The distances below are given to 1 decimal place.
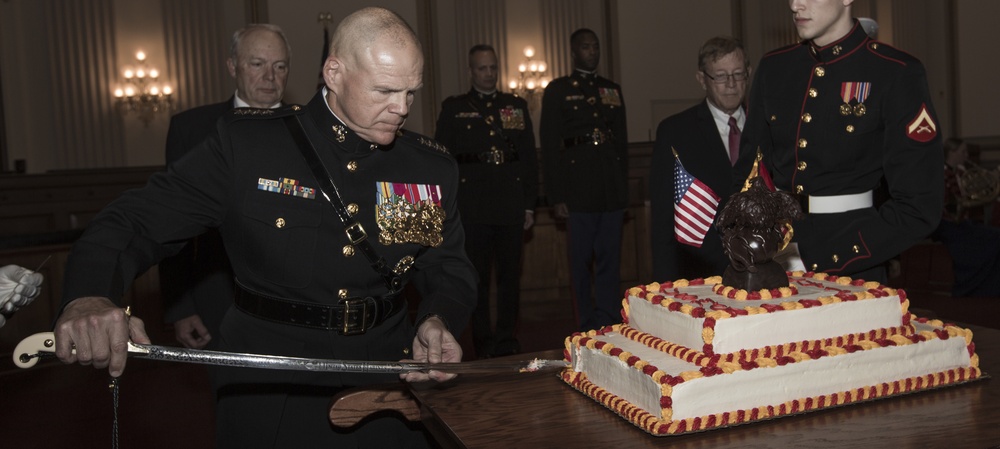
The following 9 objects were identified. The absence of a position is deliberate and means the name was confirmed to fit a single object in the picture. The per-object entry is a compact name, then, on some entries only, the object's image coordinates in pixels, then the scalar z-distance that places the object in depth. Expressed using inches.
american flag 110.0
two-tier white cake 55.4
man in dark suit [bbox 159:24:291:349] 116.6
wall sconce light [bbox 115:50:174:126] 342.0
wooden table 52.6
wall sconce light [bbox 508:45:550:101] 391.2
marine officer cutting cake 67.2
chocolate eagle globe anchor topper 62.6
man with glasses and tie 131.5
